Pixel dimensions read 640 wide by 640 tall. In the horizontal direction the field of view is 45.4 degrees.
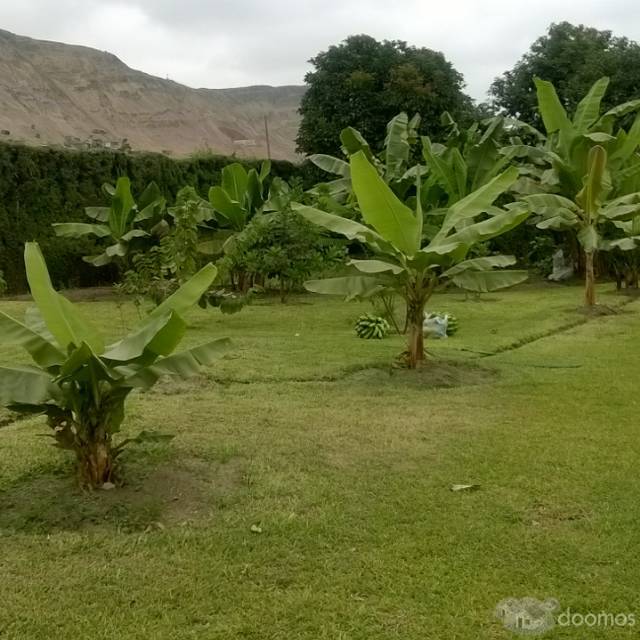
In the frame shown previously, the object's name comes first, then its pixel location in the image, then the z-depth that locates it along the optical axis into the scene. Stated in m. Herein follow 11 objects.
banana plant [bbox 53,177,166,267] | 13.02
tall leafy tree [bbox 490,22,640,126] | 17.30
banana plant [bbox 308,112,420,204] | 11.38
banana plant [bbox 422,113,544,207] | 9.30
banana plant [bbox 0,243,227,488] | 3.23
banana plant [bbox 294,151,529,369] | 5.34
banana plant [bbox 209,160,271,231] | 12.59
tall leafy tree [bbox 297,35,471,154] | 18.64
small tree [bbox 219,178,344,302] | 11.75
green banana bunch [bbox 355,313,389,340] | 8.51
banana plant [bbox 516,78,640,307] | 9.60
